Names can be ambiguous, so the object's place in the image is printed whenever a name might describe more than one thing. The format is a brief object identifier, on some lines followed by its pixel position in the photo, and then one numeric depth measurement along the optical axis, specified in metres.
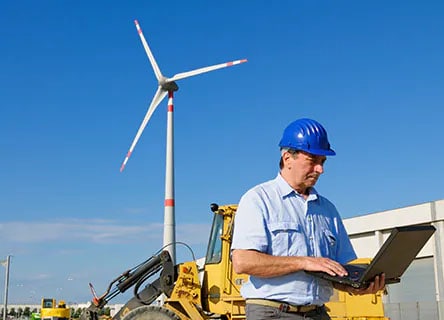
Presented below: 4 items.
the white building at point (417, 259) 26.64
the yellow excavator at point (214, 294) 13.11
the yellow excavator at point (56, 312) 29.92
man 3.80
